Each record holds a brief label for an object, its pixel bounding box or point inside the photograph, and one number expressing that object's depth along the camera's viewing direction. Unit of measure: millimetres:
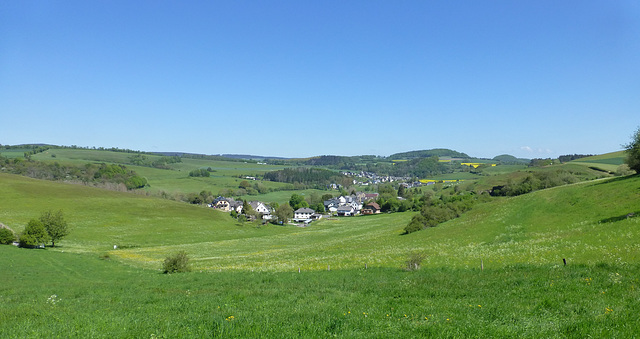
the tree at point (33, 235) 55438
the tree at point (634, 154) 51500
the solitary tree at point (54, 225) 61788
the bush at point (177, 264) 34400
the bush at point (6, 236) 54938
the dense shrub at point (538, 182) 88875
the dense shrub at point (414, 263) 23912
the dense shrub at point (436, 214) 65750
